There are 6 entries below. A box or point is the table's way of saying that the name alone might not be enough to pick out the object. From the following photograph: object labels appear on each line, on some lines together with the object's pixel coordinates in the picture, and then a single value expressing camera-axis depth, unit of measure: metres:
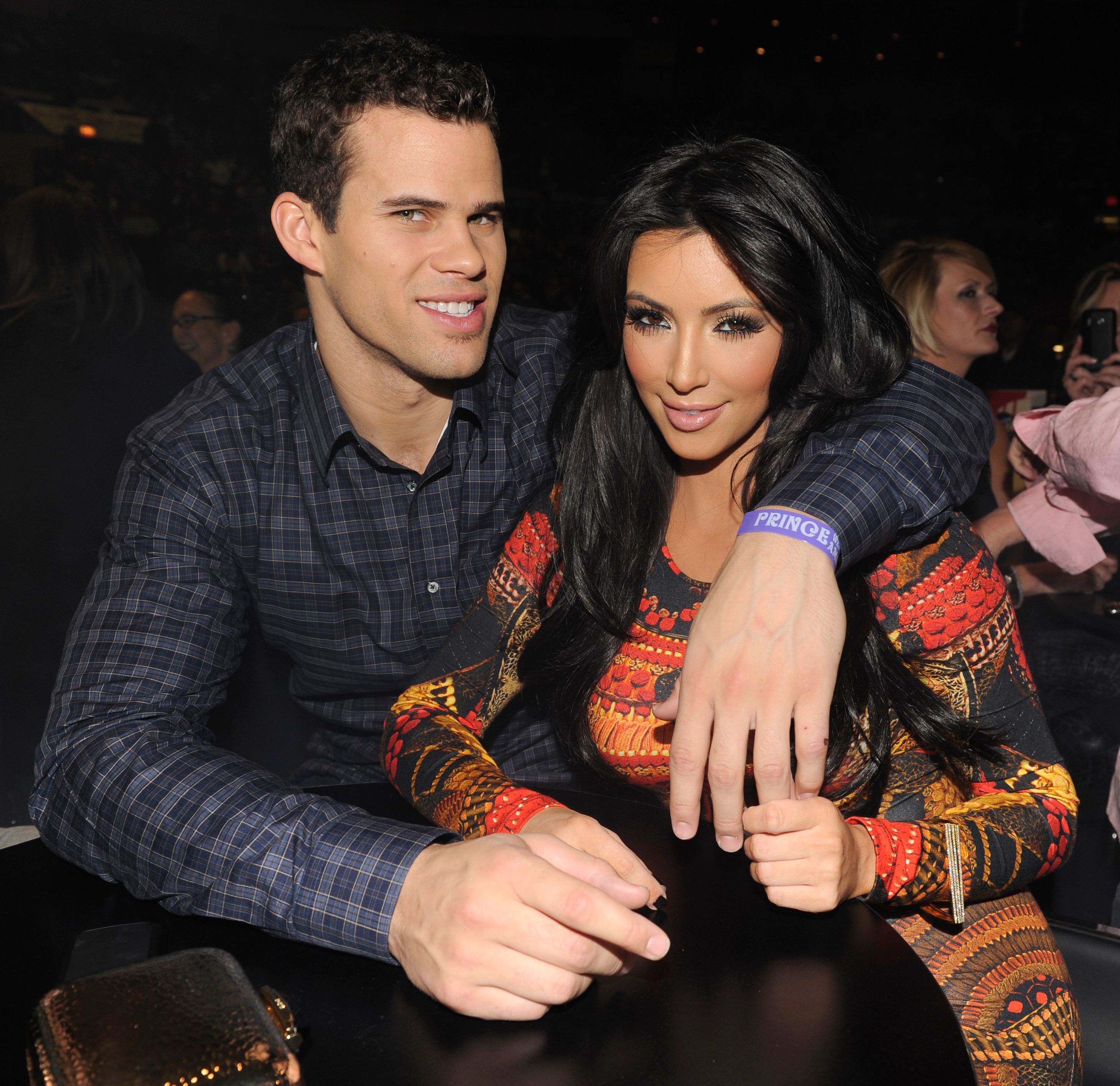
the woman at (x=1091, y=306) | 2.92
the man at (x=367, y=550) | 0.91
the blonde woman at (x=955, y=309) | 3.47
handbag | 0.63
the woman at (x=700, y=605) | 1.06
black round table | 0.73
